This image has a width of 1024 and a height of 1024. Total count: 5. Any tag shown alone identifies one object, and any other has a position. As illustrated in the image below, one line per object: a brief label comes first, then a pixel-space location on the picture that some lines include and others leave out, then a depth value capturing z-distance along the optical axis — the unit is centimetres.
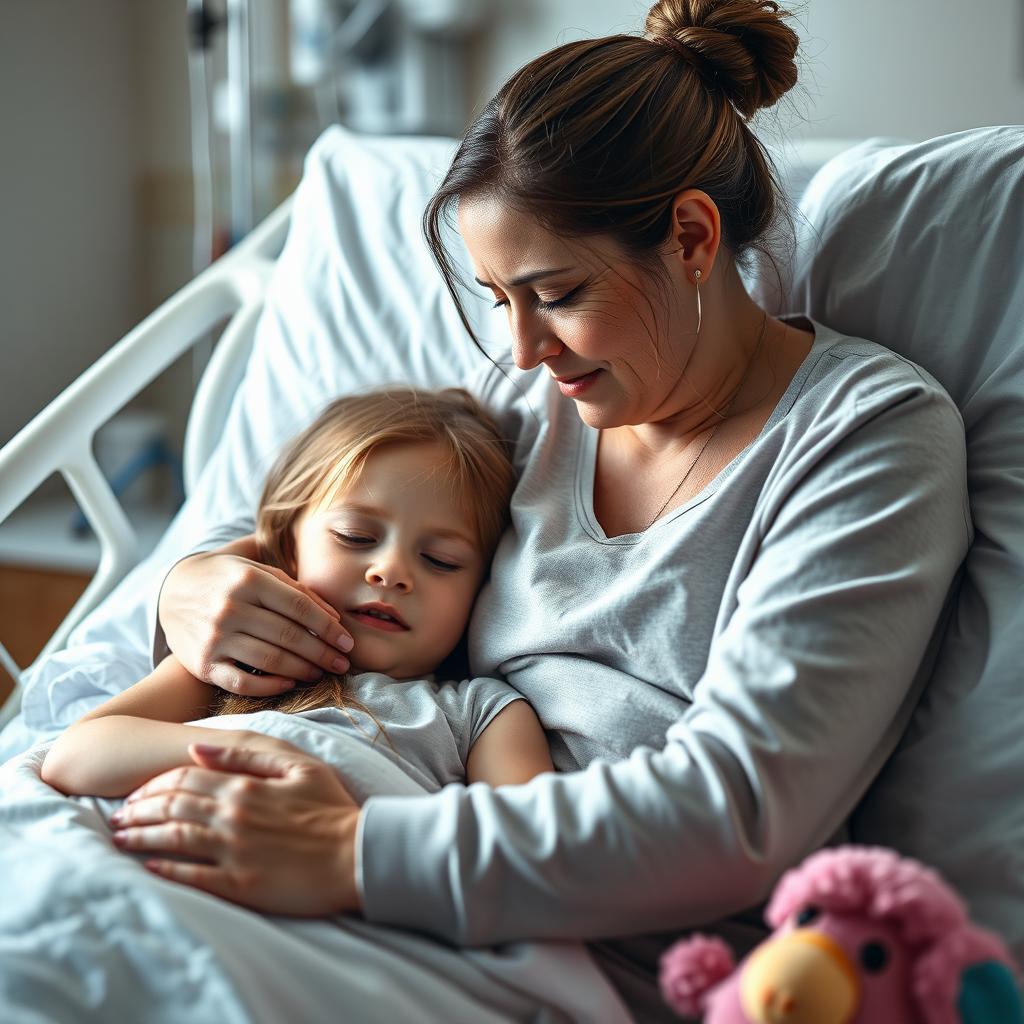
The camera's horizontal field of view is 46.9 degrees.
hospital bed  94
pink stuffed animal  65
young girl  101
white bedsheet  74
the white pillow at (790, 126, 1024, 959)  91
